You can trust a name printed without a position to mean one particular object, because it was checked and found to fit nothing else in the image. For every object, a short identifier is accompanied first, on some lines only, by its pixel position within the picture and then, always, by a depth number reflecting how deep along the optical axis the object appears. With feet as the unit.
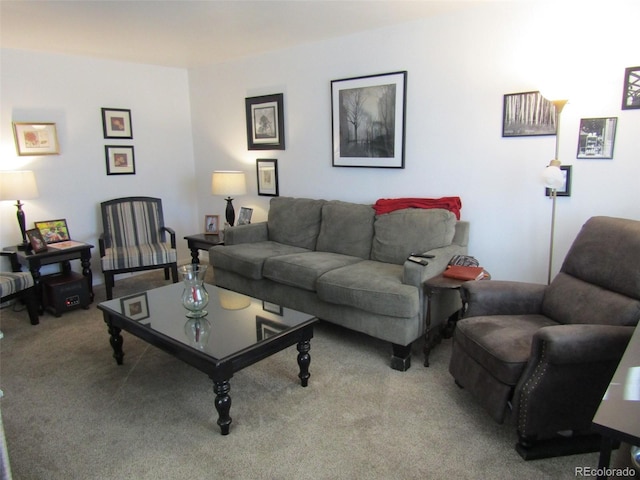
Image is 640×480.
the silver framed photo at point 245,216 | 15.76
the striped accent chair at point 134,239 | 13.06
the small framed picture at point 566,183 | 9.52
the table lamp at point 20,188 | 11.98
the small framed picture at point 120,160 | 15.19
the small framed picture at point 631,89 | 8.51
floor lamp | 8.42
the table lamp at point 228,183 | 14.76
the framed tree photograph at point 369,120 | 11.88
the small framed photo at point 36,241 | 12.24
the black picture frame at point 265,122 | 14.61
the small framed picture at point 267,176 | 15.19
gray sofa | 9.02
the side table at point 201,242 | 14.53
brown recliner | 6.07
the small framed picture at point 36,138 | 13.07
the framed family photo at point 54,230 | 13.58
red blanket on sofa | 10.98
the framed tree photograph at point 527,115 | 9.58
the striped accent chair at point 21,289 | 10.63
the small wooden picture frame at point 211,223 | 16.58
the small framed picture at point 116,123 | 14.96
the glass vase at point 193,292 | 8.39
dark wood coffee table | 6.88
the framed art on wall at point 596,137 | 8.92
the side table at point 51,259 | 11.91
